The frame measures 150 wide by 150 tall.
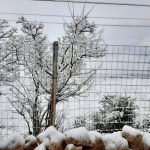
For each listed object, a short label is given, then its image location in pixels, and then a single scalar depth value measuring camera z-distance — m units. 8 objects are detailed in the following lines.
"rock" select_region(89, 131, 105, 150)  3.61
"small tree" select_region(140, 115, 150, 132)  6.21
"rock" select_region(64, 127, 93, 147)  3.49
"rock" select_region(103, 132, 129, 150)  3.61
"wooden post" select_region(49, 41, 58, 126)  4.64
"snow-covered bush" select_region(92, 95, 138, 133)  5.78
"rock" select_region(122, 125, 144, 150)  3.71
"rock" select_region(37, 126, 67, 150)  3.48
